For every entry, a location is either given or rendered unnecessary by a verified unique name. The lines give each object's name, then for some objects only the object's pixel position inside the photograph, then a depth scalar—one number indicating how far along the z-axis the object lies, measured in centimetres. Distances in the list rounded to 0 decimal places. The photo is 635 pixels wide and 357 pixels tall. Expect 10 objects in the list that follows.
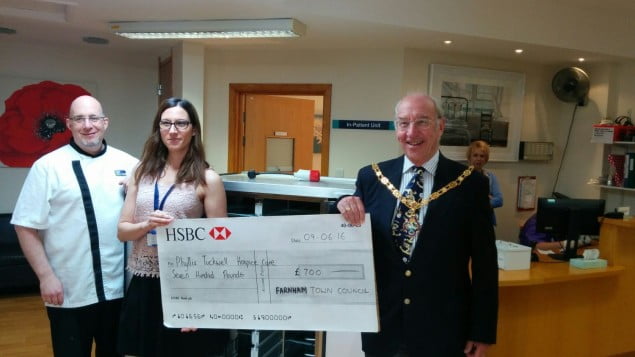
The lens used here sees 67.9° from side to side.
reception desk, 272
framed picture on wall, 450
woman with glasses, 171
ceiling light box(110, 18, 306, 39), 352
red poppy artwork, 475
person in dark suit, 145
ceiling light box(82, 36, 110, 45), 444
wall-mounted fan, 476
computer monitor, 309
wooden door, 508
